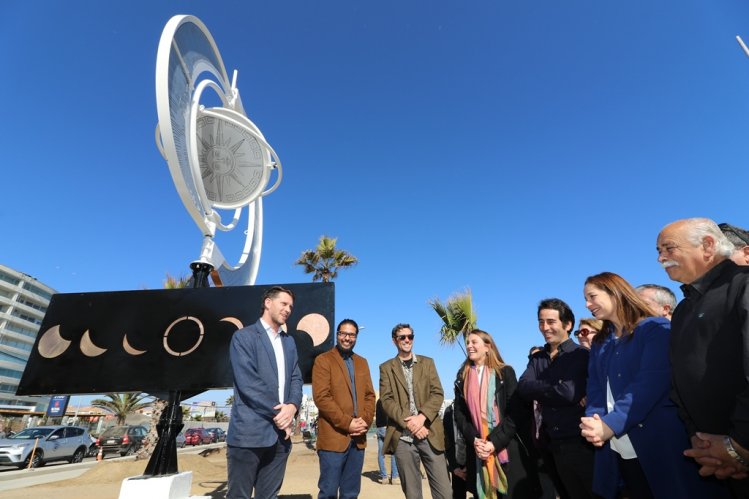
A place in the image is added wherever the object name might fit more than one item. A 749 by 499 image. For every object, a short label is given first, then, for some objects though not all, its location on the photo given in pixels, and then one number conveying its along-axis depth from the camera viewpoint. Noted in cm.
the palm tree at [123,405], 3031
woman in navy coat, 186
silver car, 1271
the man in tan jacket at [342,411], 317
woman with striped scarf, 313
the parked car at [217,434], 3396
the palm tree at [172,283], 1399
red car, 2962
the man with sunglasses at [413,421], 345
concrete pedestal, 353
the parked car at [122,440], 1845
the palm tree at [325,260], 1708
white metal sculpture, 567
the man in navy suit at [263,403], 278
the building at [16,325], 6266
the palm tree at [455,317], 1119
